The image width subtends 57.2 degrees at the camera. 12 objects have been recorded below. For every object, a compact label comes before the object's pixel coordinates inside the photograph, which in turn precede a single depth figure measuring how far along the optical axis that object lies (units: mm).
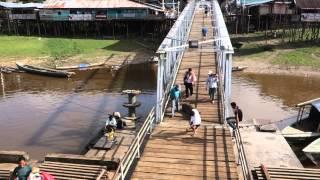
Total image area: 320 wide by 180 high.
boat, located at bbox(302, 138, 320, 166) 15490
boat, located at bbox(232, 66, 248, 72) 30917
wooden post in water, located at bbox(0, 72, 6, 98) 26388
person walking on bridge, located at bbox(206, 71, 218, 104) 13329
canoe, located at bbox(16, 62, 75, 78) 30065
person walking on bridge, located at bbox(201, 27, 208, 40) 22544
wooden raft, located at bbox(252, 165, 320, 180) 9515
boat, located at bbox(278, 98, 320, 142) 17027
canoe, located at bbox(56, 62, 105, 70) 32471
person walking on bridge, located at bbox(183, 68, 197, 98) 13952
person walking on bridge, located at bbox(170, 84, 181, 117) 12591
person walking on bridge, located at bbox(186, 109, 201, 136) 11116
